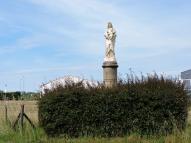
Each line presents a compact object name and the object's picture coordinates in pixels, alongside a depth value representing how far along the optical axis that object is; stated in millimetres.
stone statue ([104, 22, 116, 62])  24688
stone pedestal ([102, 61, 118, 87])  24734
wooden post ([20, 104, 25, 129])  20903
